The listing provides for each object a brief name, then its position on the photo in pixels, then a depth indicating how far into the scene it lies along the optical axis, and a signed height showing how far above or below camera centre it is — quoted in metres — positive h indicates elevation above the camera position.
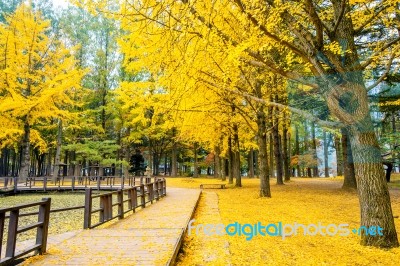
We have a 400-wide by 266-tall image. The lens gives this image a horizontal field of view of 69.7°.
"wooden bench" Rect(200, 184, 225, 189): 19.63 -1.33
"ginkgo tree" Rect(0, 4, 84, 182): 18.50 +6.71
